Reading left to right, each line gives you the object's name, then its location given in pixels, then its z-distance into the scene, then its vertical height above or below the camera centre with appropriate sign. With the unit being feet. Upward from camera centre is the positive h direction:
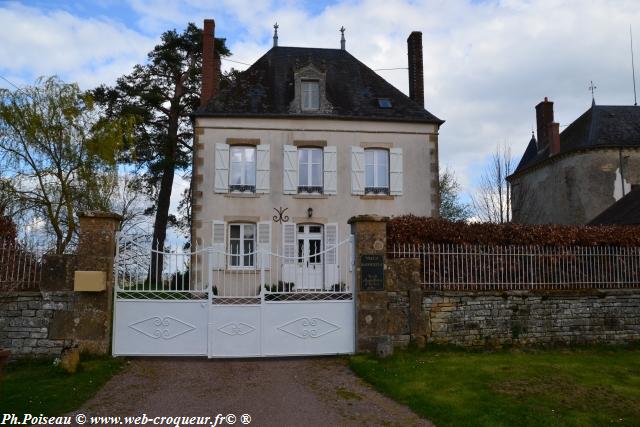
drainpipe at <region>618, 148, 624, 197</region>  69.26 +14.22
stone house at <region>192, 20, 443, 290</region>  52.85 +11.45
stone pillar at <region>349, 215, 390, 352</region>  27.12 -1.25
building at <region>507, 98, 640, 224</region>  69.46 +14.89
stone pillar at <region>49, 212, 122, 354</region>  25.17 -1.70
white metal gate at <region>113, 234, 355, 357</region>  25.63 -2.55
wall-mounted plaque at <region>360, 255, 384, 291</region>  27.48 -0.13
